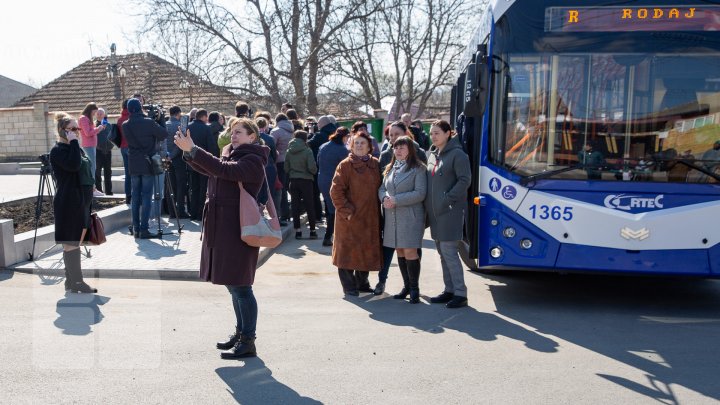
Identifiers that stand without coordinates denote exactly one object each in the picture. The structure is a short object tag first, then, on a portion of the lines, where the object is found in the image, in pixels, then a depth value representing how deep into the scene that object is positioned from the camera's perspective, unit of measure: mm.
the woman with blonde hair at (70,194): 7773
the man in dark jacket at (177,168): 12836
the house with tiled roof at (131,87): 23766
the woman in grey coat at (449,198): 7488
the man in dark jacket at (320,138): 12234
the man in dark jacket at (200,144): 12266
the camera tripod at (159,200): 11453
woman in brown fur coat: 8148
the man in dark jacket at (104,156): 15278
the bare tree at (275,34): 22594
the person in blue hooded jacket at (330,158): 10531
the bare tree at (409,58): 28422
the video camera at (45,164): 9309
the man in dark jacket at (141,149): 11070
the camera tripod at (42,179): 9375
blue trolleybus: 6984
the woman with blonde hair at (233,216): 5574
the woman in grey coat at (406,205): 7770
